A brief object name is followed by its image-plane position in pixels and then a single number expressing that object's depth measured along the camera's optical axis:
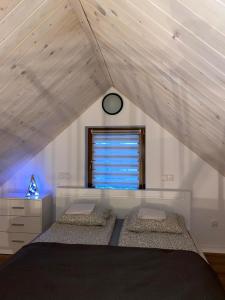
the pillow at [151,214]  2.80
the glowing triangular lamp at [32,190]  3.36
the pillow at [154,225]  2.64
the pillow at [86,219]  2.84
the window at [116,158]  3.59
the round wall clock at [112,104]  3.52
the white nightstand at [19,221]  3.18
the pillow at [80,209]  2.96
